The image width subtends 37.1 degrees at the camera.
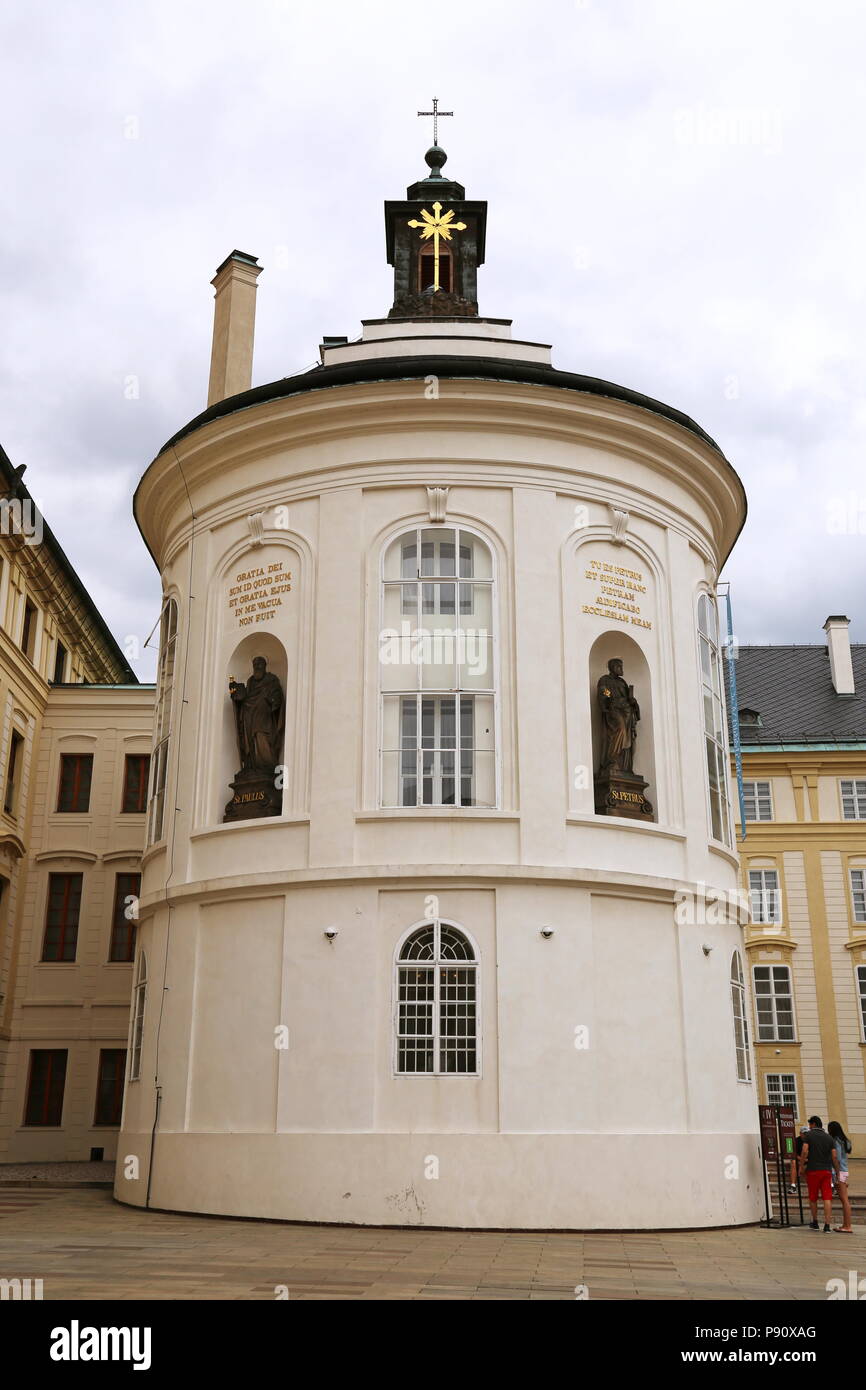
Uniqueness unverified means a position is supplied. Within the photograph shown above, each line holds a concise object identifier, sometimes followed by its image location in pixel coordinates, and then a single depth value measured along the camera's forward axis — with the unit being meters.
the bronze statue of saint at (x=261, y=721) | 18.53
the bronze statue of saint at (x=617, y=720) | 18.38
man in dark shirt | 16.98
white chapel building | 16.19
